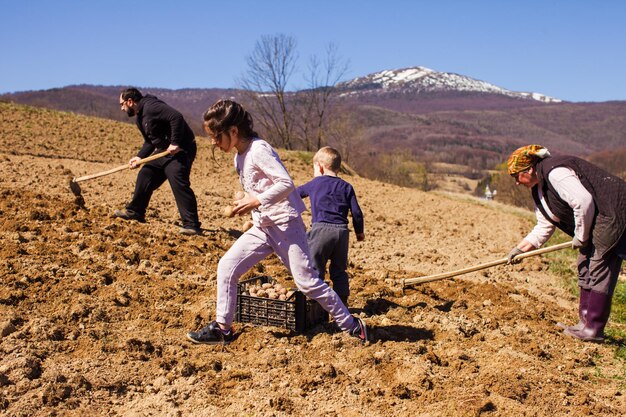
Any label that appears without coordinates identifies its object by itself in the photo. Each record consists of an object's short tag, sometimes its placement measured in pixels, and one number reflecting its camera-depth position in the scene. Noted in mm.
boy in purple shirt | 5684
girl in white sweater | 4488
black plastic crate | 5207
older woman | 5059
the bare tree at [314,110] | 33219
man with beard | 7965
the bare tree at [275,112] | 32906
